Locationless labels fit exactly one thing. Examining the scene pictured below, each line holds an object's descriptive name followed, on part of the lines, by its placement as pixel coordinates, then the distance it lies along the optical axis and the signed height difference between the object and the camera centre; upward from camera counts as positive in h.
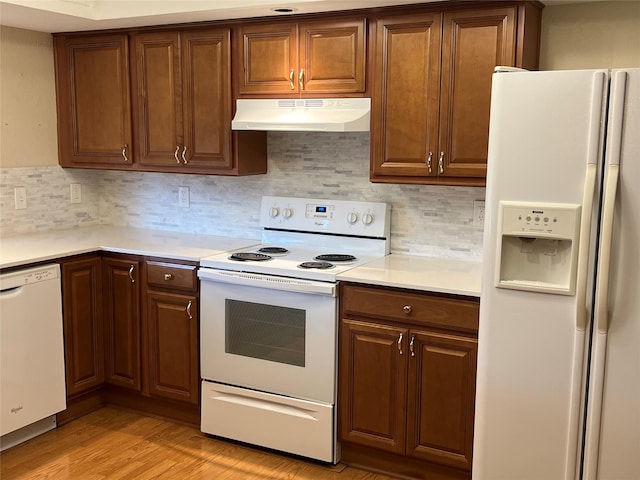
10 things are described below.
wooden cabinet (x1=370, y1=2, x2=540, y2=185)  2.89 +0.33
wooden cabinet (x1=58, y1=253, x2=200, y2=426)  3.45 -0.89
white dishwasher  3.18 -0.92
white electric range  3.07 -0.79
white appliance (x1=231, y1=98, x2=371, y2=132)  3.14 +0.21
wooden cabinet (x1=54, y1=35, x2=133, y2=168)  3.81 +0.31
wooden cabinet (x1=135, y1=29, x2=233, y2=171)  3.51 +0.30
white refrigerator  2.23 -0.38
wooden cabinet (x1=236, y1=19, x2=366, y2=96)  3.17 +0.47
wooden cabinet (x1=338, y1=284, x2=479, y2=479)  2.82 -0.90
